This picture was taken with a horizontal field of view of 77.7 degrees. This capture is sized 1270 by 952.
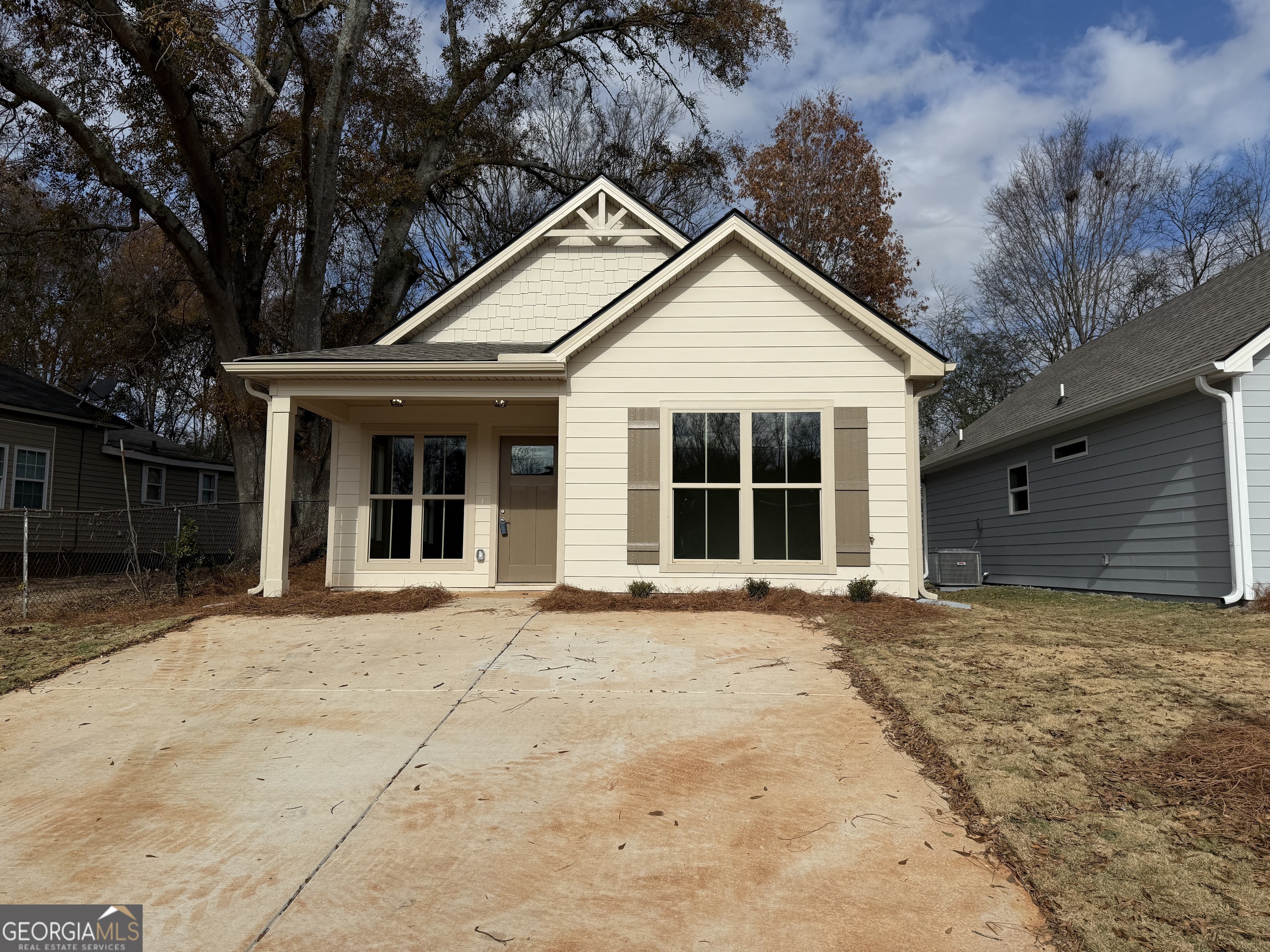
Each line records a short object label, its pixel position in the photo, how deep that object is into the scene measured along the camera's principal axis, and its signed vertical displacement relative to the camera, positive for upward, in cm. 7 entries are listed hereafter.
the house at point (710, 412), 948 +148
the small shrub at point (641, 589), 927 -68
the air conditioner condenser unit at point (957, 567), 1474 -64
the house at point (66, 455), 1697 +174
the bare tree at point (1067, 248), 2550 +965
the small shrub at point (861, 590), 905 -66
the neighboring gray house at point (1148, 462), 939 +109
